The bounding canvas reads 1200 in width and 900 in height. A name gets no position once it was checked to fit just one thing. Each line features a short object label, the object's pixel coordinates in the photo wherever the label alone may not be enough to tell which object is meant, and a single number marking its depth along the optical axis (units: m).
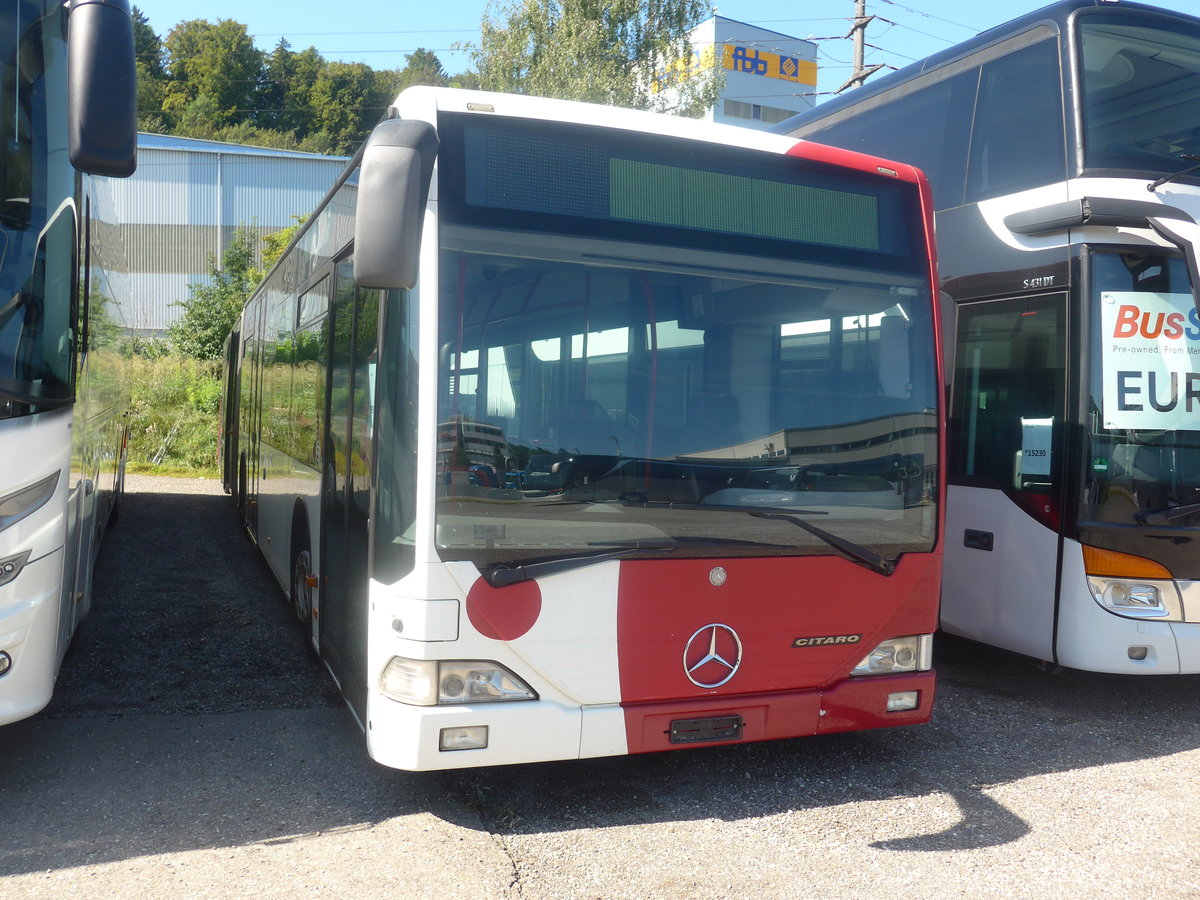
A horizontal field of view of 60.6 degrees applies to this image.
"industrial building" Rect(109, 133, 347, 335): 42.00
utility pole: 21.12
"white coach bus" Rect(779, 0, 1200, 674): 5.66
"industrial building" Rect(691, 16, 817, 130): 48.84
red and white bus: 3.88
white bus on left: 3.68
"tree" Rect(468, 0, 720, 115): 23.05
